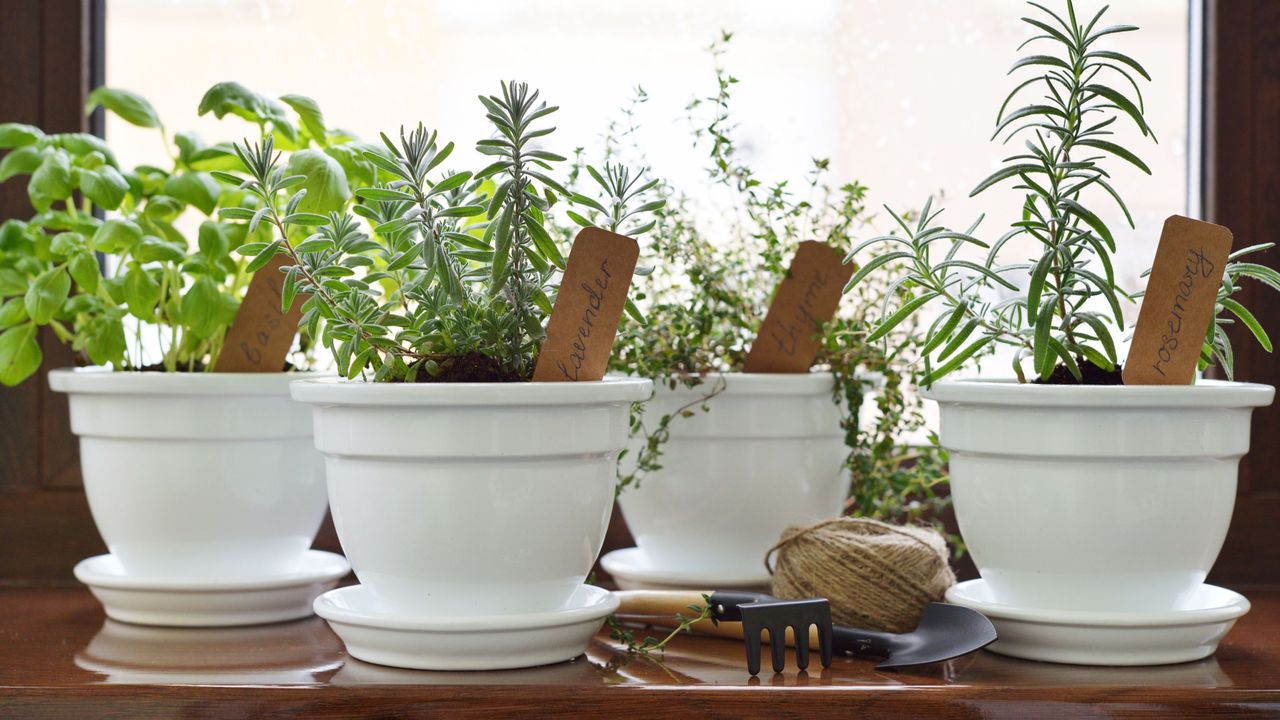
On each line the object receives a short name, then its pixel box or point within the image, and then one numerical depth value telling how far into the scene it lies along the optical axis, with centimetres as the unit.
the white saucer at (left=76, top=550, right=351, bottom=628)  84
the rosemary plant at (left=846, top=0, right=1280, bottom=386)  72
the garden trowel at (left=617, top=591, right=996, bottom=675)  70
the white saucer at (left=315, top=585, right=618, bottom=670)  68
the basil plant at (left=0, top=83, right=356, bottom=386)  84
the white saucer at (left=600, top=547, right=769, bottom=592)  91
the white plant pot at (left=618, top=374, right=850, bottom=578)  90
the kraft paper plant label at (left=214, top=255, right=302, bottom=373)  87
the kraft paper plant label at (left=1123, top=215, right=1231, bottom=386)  71
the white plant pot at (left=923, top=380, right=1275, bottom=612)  69
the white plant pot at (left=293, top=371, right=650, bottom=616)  67
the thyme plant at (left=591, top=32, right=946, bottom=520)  90
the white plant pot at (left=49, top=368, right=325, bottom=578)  84
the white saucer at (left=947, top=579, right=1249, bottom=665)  70
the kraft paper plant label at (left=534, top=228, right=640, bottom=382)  71
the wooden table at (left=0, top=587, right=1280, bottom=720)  65
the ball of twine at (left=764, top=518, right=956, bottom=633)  79
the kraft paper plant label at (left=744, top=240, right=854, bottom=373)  91
